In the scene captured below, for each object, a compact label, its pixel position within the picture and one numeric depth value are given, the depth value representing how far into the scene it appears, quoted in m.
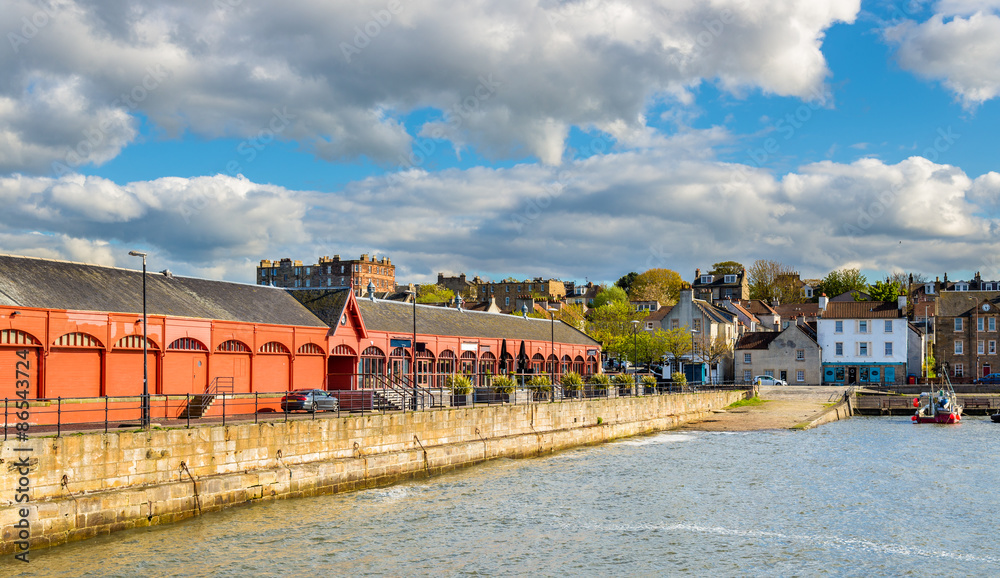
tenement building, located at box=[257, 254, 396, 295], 160.62
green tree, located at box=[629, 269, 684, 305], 138.88
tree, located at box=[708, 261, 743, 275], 148.25
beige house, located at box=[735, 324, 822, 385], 88.19
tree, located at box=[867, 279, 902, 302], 121.69
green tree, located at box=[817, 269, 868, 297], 132.12
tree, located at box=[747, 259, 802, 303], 138.00
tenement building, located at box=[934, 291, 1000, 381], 88.56
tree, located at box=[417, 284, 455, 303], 126.00
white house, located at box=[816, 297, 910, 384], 86.75
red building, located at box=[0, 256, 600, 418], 30.14
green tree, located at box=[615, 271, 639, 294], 169.12
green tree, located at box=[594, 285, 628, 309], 132.75
